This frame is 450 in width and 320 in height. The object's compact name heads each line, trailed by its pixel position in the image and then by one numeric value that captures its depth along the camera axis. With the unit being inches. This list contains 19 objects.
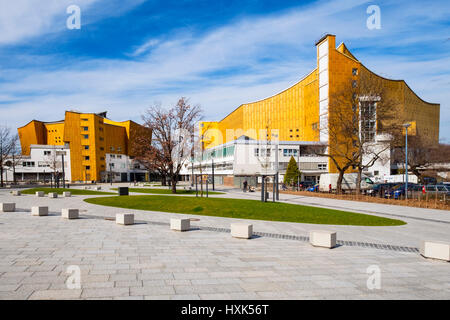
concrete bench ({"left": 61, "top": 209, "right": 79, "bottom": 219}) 616.3
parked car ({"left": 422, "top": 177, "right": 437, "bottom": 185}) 1917.3
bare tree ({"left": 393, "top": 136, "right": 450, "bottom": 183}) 1822.1
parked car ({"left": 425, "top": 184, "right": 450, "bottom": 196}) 1075.3
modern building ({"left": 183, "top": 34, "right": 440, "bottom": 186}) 2305.6
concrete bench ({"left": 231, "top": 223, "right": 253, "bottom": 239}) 438.9
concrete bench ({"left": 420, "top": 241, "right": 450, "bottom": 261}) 332.2
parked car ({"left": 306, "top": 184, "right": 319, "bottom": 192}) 1538.3
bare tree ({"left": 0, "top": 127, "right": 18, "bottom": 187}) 2222.7
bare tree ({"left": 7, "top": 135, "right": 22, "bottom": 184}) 2306.2
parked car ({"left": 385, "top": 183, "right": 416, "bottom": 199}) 1095.5
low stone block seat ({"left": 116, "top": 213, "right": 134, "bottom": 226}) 548.7
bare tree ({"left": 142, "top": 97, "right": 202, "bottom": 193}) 1398.0
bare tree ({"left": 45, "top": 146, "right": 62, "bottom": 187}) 2940.0
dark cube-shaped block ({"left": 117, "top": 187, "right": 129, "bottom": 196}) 1187.7
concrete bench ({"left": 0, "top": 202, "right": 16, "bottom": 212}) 753.6
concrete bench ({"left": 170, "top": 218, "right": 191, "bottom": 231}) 493.5
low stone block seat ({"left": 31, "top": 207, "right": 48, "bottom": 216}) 671.8
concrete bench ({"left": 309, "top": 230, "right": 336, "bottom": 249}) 385.7
